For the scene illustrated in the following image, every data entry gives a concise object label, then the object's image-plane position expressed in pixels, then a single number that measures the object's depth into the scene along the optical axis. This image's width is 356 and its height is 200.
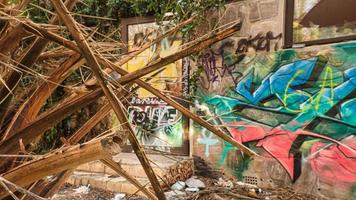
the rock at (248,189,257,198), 5.96
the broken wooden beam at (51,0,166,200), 1.14
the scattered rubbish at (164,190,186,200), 5.81
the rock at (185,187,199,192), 6.37
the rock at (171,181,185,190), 6.41
